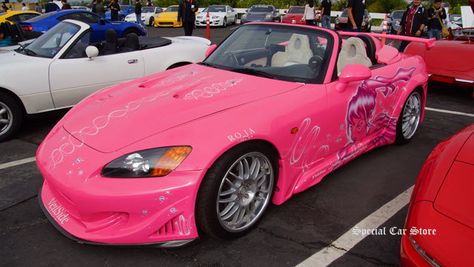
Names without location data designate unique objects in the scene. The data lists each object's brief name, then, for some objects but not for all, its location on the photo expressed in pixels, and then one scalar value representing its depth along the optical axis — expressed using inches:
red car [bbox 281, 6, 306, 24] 761.6
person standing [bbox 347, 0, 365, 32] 298.8
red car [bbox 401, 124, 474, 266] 65.7
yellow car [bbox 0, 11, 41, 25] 484.4
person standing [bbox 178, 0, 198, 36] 433.7
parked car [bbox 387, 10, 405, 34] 652.7
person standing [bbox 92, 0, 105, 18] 546.0
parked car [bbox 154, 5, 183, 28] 833.5
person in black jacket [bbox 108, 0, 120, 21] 595.2
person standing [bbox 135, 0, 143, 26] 793.6
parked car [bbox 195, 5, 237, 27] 857.5
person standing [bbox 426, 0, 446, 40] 357.7
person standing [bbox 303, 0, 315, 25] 530.6
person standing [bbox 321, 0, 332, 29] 467.2
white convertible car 174.1
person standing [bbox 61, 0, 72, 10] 570.3
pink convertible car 86.0
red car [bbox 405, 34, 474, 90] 242.7
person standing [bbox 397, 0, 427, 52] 299.3
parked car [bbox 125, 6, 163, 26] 903.1
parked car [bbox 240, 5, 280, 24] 807.6
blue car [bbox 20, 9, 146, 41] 419.5
